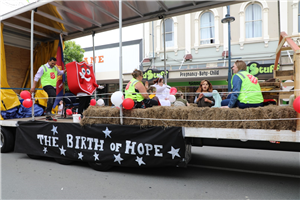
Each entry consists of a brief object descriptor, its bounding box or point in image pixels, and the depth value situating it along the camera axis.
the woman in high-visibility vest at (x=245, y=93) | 3.59
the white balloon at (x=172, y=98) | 5.81
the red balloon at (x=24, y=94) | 5.27
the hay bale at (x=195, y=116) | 3.04
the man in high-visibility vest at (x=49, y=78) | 5.62
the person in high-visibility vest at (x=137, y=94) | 4.37
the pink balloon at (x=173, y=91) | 6.39
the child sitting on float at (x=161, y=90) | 5.91
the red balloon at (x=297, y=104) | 2.68
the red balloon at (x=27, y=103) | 5.18
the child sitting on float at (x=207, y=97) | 4.23
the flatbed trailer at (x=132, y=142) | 3.31
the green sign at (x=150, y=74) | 15.60
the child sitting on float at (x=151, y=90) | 6.56
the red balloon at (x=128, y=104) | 3.84
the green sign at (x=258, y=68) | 12.82
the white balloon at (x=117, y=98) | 3.78
